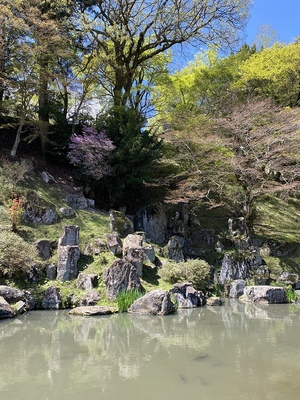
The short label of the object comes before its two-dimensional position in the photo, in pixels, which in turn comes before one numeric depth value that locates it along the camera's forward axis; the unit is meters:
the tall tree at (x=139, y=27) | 17.38
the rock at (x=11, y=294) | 8.61
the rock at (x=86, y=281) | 9.68
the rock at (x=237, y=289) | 11.30
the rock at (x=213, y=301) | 10.02
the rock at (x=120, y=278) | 9.38
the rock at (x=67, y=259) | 10.04
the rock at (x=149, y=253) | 11.52
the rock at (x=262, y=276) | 12.19
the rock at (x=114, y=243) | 10.93
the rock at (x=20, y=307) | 8.43
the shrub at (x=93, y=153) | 14.00
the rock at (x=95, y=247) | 11.01
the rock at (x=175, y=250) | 12.55
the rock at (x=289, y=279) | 12.38
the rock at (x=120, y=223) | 12.45
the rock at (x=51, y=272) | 10.01
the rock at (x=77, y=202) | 13.63
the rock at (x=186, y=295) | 9.65
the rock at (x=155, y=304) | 8.76
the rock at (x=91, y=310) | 8.60
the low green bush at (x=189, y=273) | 10.46
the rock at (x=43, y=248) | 10.51
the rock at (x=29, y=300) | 8.94
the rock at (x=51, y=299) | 9.18
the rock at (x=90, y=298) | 9.24
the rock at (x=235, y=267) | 12.02
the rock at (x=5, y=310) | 7.97
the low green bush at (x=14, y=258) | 9.30
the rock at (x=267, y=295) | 10.52
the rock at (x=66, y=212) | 12.74
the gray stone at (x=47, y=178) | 14.67
